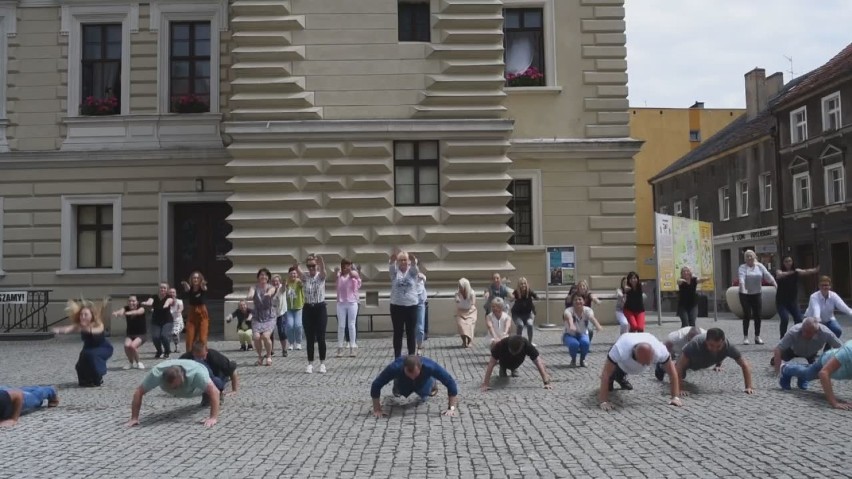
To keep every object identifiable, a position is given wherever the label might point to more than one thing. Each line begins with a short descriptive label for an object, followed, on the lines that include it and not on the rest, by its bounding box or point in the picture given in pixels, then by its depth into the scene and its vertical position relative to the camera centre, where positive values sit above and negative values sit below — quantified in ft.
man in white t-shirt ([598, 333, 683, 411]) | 32.91 -2.97
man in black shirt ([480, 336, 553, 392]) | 36.60 -3.11
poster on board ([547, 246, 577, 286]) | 70.69 +1.44
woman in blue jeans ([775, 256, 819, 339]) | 52.24 -0.76
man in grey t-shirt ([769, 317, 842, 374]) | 37.45 -2.73
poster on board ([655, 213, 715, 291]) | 68.80 +2.65
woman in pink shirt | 51.65 -0.87
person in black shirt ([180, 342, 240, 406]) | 34.68 -3.35
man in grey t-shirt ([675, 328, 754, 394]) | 34.60 -3.01
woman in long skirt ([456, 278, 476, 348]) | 56.70 -1.95
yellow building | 191.83 +33.14
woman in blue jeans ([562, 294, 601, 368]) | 45.57 -2.45
